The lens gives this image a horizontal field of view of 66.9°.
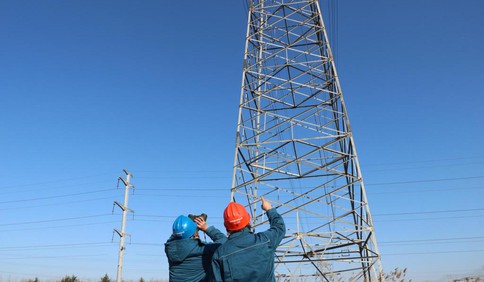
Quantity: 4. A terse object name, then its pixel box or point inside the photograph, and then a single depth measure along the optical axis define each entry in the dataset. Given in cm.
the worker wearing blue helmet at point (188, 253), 239
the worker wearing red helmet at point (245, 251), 196
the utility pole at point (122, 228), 1846
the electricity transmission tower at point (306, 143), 863
